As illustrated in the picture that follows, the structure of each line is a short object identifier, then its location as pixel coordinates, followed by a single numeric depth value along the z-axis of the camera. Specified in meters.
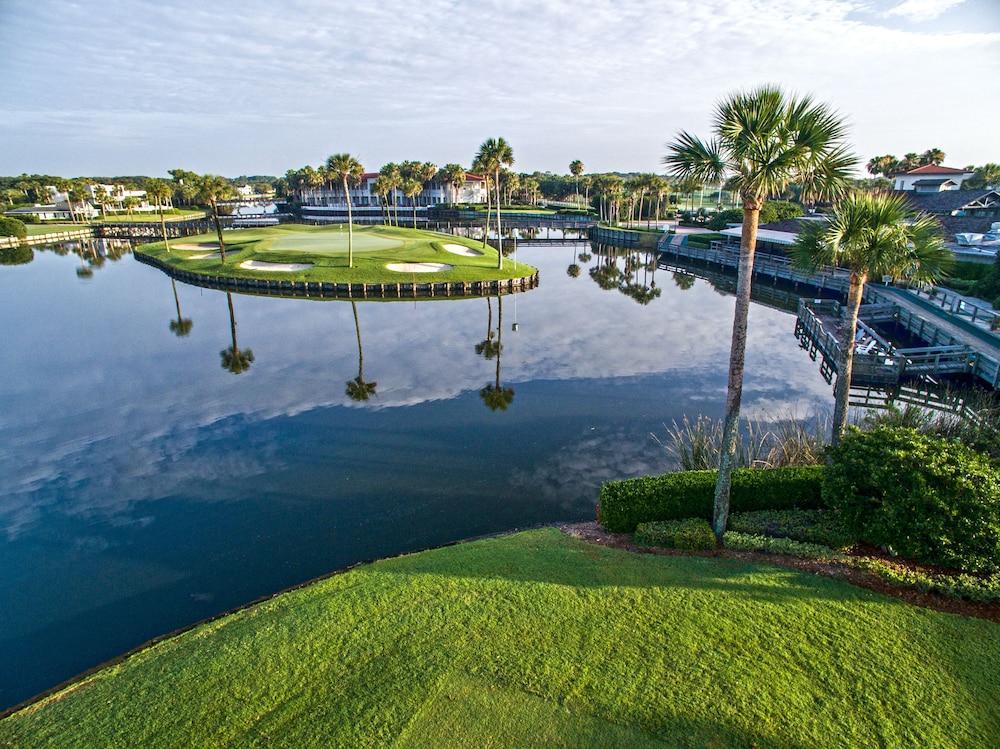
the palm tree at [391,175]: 100.44
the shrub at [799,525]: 11.92
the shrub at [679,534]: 12.42
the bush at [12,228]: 91.00
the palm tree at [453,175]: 129.75
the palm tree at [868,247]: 13.99
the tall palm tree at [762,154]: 10.25
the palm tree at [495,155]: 58.12
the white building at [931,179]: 81.62
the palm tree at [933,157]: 96.62
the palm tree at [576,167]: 127.81
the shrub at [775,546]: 11.62
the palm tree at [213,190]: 60.88
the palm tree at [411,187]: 100.44
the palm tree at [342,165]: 59.34
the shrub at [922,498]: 10.25
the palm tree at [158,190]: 83.62
